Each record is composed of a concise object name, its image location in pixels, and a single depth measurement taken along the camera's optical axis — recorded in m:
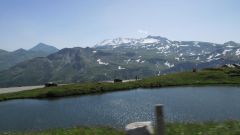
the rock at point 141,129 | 11.57
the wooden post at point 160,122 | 8.58
